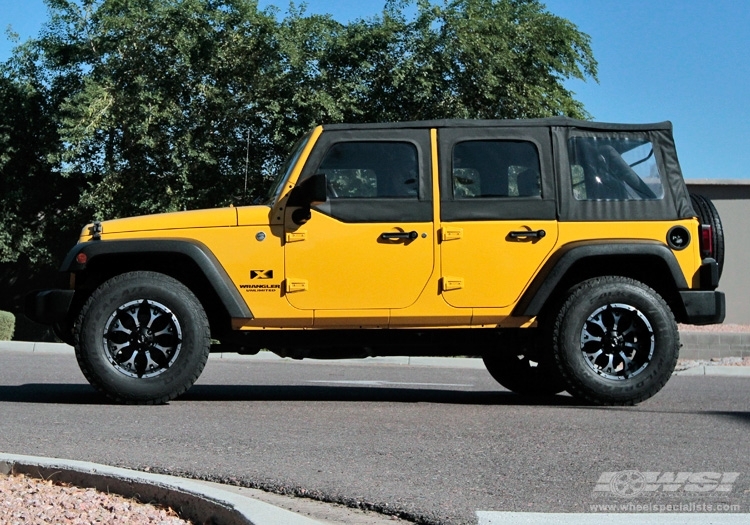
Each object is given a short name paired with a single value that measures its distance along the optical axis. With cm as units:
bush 1883
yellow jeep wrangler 806
